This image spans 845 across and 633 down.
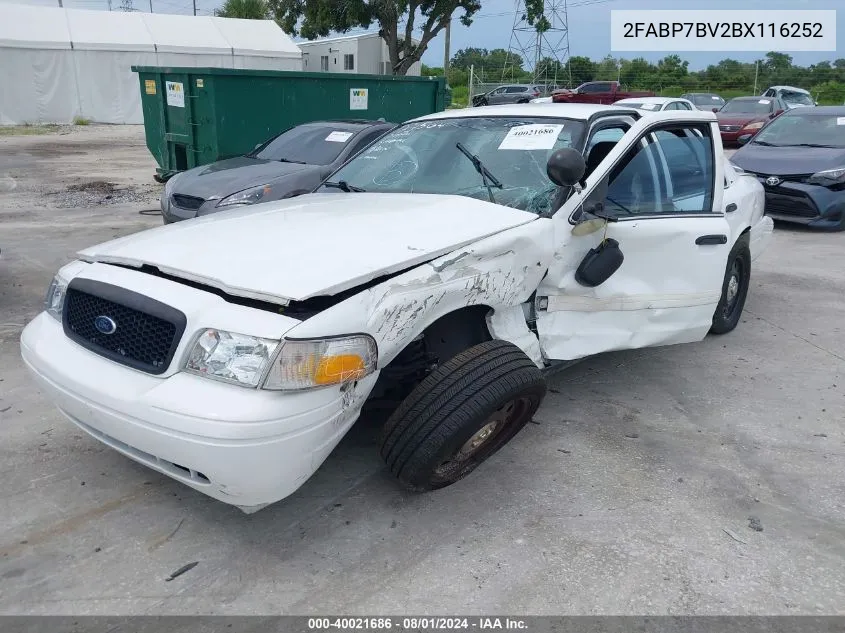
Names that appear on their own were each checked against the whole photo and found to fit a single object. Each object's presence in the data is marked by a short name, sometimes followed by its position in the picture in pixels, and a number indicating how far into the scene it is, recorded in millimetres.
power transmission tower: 38500
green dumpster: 9656
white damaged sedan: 2357
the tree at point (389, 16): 27766
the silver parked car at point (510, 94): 30844
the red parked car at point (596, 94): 28766
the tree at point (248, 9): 42938
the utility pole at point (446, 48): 35997
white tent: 24422
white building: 36000
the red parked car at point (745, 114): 17219
